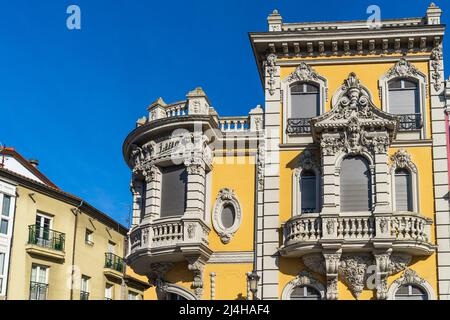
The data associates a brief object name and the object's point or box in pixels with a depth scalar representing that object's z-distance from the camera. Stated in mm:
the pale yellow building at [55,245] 43281
